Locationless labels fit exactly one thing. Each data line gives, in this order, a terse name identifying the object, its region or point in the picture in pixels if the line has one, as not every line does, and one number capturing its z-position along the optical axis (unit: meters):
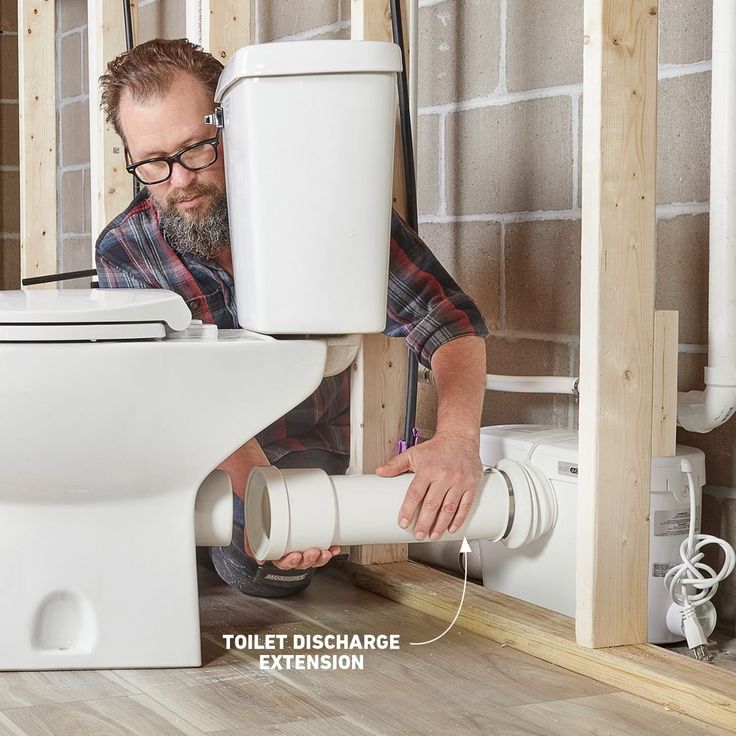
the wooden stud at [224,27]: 3.85
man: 3.33
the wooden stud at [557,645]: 3.06
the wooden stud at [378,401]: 3.64
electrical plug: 3.26
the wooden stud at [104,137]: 4.15
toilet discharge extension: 3.29
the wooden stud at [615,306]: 3.15
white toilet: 3.12
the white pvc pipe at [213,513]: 3.26
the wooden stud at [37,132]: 4.61
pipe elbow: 3.28
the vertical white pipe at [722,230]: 3.26
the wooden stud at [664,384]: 3.23
